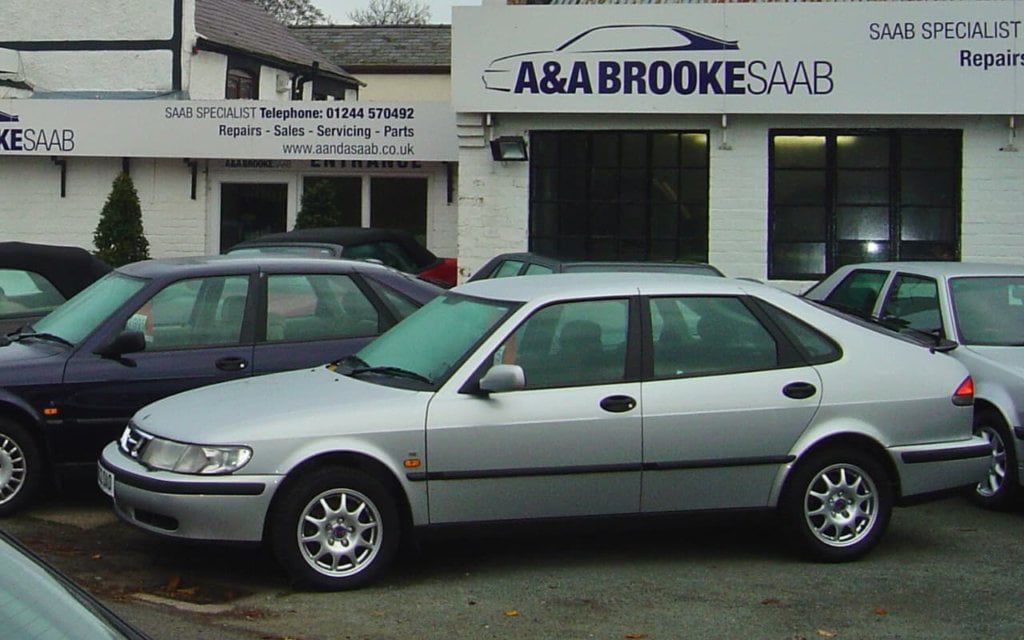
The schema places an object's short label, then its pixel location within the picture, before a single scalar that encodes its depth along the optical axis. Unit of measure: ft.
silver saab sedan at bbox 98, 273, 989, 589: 22.26
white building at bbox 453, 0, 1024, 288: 49.60
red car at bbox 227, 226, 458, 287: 49.11
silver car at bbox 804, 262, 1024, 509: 29.12
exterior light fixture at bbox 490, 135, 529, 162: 51.06
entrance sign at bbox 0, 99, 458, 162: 62.75
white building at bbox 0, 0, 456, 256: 62.95
